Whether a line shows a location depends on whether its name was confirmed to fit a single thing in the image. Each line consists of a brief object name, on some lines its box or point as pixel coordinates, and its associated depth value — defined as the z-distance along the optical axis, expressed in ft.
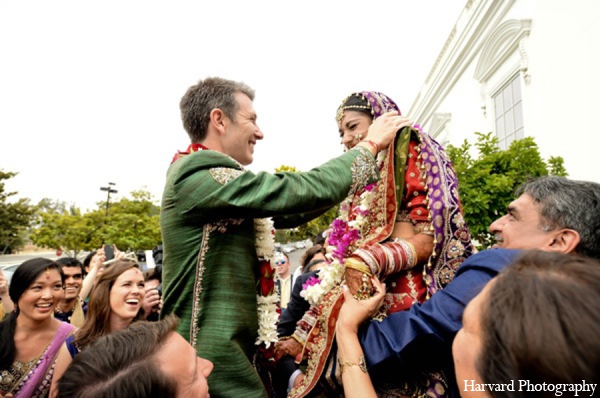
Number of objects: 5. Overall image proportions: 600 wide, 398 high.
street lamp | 83.16
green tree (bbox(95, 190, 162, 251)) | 82.12
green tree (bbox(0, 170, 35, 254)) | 83.41
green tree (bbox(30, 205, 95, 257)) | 87.30
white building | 19.42
